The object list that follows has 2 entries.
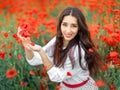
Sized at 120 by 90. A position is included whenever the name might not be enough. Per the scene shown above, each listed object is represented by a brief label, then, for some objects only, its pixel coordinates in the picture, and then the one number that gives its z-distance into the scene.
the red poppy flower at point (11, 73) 3.07
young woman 2.87
